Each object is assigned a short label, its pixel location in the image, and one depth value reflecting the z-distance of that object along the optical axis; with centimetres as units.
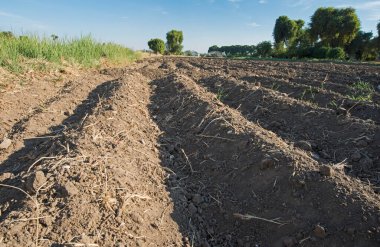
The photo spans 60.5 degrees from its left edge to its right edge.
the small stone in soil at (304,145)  341
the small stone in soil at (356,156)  320
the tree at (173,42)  5428
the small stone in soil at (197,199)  257
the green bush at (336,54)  2673
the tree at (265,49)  4006
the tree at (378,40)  3321
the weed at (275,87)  667
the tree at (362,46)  3630
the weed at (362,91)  593
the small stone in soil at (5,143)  321
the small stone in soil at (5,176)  254
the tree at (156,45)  4803
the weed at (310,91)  575
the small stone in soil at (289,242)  205
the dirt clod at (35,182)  213
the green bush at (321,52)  2762
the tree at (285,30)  4300
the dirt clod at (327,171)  238
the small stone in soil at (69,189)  209
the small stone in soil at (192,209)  243
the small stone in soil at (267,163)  264
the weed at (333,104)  489
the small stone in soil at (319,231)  199
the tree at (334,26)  3469
